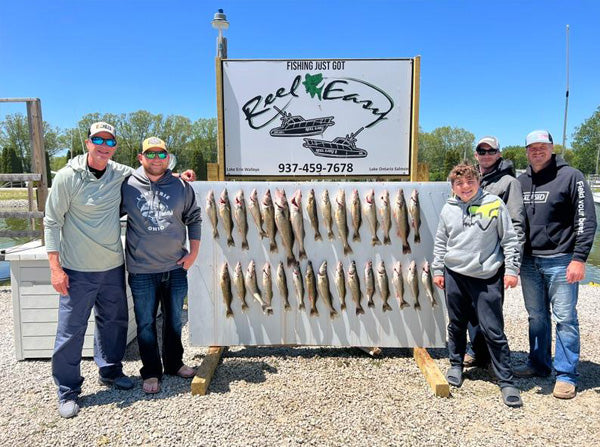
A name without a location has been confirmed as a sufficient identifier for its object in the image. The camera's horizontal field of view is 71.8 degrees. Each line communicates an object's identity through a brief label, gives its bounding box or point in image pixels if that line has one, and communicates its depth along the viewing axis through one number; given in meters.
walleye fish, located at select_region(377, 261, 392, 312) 4.15
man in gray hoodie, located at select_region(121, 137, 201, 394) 3.53
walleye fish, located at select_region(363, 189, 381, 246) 4.04
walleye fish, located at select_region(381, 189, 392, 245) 4.09
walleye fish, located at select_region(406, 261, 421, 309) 4.18
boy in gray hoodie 3.47
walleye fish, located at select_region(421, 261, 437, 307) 4.19
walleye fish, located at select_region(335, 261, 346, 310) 4.17
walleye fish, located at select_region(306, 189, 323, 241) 4.03
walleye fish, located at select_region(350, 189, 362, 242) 4.04
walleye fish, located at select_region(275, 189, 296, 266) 4.02
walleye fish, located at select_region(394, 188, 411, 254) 4.07
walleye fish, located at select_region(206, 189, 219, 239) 4.06
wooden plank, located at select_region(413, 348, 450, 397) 3.63
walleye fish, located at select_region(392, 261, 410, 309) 4.17
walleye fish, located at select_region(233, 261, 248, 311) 4.17
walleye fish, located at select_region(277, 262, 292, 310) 4.17
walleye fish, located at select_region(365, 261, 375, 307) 4.17
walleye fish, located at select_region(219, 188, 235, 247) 4.05
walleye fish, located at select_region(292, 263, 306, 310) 4.17
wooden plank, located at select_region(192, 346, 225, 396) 3.69
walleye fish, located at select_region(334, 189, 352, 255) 4.04
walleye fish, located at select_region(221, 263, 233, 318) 4.17
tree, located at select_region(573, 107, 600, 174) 62.50
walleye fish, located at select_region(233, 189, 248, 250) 4.07
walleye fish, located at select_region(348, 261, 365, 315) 4.17
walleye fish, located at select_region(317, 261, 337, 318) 4.14
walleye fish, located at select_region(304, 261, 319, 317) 4.17
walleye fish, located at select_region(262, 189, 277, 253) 4.00
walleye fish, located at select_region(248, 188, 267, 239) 4.03
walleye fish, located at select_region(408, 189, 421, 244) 4.10
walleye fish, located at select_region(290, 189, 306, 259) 4.03
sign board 4.24
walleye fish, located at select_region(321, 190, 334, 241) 4.07
